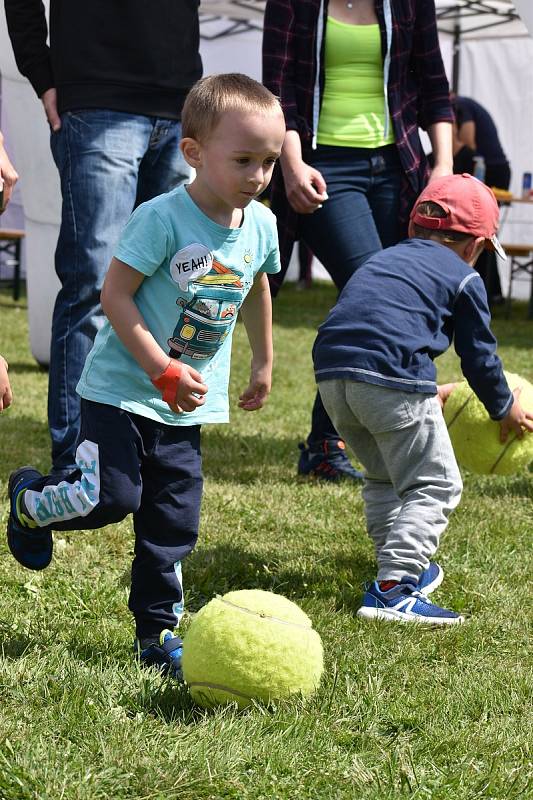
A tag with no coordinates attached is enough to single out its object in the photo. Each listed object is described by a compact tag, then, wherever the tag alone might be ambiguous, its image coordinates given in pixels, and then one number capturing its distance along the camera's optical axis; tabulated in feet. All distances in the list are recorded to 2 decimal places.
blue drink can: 80.65
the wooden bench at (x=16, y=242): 70.22
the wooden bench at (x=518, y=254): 74.86
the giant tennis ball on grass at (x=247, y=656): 14.01
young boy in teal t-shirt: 15.08
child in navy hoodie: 18.64
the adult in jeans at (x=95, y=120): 22.17
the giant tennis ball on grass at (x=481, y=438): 21.63
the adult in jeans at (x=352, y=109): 24.23
